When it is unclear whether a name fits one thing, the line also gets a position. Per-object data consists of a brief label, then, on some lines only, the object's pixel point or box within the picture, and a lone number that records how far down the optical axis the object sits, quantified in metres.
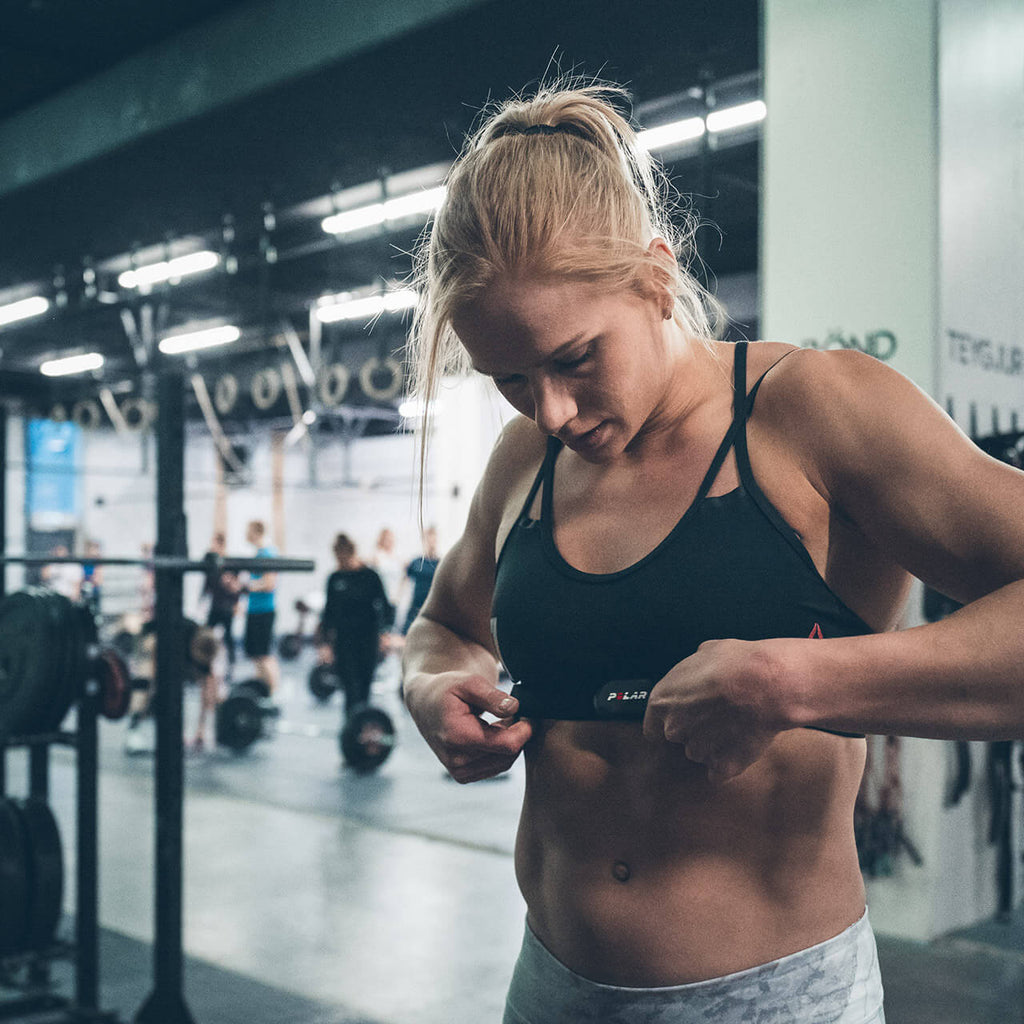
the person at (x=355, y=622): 6.00
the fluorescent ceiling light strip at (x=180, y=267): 7.80
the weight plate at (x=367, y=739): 5.61
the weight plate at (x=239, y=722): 6.20
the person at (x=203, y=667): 6.21
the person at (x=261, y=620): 7.39
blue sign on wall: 13.28
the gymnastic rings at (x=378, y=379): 6.96
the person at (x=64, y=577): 8.89
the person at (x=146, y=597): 7.61
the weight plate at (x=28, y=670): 2.54
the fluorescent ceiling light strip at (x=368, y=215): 5.96
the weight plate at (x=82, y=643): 2.57
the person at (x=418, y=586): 5.79
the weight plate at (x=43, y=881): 2.50
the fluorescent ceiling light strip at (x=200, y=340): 10.83
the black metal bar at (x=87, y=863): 2.52
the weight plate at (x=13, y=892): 2.46
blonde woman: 0.72
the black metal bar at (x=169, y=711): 2.36
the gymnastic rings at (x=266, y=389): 8.13
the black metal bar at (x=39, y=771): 2.88
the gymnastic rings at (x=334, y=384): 7.18
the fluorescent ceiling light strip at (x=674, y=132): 5.04
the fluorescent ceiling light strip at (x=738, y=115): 4.96
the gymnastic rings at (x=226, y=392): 8.20
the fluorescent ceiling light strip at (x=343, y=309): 7.79
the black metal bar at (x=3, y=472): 3.18
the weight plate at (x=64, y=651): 2.55
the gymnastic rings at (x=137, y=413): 9.27
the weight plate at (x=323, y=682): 8.51
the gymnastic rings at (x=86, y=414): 9.17
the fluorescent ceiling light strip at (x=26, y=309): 9.50
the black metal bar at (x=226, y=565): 2.38
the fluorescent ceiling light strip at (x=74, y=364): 11.33
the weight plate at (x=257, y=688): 6.59
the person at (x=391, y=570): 13.52
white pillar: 3.03
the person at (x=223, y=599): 7.12
